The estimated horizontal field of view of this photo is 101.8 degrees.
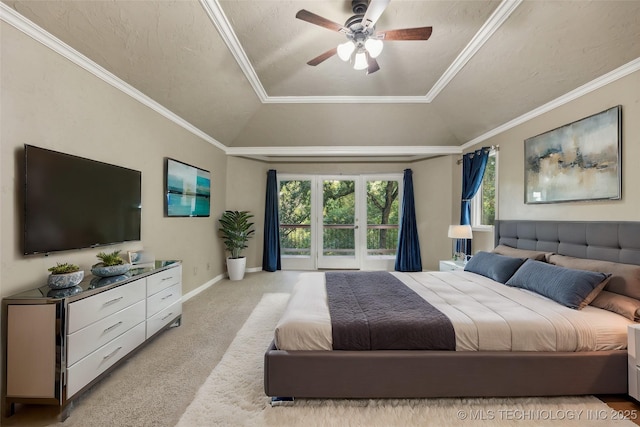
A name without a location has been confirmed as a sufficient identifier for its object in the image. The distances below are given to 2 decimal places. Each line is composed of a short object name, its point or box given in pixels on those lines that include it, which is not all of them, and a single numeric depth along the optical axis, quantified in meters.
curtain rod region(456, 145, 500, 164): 3.80
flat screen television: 1.73
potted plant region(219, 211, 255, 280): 4.75
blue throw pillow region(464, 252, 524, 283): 2.66
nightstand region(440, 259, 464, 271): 3.73
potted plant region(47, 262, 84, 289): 1.70
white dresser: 1.55
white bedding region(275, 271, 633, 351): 1.72
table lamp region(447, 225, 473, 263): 3.82
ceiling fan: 1.81
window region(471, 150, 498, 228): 4.03
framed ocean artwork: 3.30
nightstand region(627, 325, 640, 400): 1.65
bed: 1.69
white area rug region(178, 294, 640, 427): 1.57
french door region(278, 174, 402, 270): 5.61
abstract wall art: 2.27
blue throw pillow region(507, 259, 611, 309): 1.94
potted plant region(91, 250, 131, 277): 1.99
